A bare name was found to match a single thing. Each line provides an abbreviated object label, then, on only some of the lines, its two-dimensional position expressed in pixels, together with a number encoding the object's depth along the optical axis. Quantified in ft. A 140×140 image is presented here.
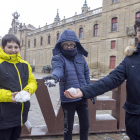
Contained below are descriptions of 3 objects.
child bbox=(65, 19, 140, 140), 4.45
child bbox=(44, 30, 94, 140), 7.04
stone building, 62.98
